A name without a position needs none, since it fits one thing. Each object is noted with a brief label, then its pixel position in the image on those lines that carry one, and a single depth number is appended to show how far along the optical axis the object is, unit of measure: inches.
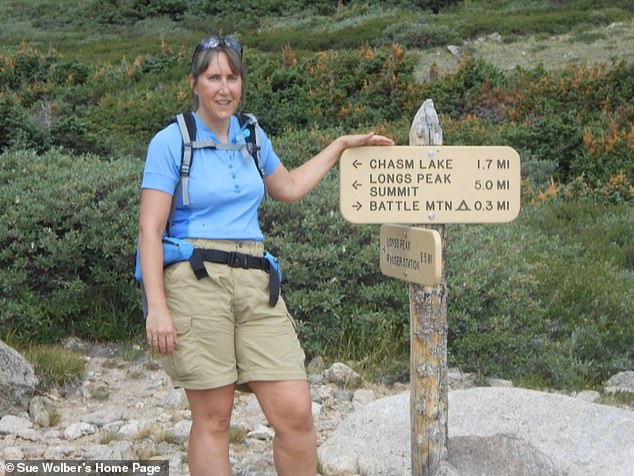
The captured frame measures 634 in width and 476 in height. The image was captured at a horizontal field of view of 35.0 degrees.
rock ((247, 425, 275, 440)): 206.7
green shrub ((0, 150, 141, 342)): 256.1
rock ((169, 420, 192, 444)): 202.2
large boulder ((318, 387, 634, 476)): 179.2
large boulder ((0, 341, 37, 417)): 210.4
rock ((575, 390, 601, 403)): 234.5
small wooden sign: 154.6
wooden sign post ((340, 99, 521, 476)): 158.4
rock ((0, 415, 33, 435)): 202.2
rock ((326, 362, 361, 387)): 238.7
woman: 138.5
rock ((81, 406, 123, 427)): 213.3
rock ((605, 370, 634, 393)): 241.6
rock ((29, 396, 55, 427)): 211.0
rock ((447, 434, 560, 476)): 174.4
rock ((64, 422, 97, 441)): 204.4
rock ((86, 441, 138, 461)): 185.5
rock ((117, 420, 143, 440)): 203.9
